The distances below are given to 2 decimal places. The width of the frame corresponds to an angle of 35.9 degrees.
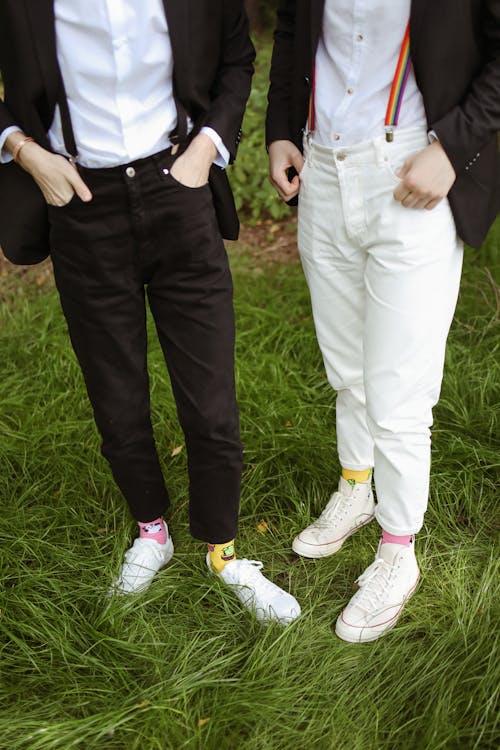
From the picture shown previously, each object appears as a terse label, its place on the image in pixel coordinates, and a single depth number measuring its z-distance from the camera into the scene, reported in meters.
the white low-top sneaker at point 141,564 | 2.36
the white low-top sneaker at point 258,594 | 2.26
